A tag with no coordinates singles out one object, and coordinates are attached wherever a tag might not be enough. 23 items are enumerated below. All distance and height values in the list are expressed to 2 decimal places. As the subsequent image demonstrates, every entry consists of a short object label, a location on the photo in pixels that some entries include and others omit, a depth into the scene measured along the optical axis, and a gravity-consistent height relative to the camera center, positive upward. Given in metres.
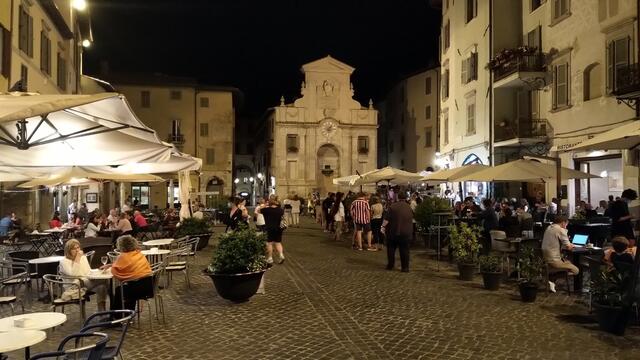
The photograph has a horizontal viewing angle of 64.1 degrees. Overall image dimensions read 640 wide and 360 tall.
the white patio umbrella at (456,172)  14.86 +0.60
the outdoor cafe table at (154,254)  9.08 -1.10
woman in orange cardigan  6.77 -1.05
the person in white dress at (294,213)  27.38 -1.11
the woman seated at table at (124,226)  13.11 -0.87
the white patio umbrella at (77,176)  11.04 +0.39
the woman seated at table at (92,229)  13.15 -0.96
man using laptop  8.83 -0.93
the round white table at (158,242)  11.04 -1.10
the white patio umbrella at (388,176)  18.56 +0.59
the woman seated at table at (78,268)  7.18 -1.08
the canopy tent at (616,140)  6.96 +0.79
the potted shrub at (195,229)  14.60 -1.08
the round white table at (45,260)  8.29 -1.13
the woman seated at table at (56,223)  16.58 -0.99
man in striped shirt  15.31 -0.76
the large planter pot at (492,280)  9.19 -1.58
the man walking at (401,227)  11.27 -0.77
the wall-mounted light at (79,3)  16.34 +6.18
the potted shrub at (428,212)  14.63 -0.56
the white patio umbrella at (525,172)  11.99 +0.48
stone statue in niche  48.62 +9.95
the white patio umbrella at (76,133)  4.41 +0.72
